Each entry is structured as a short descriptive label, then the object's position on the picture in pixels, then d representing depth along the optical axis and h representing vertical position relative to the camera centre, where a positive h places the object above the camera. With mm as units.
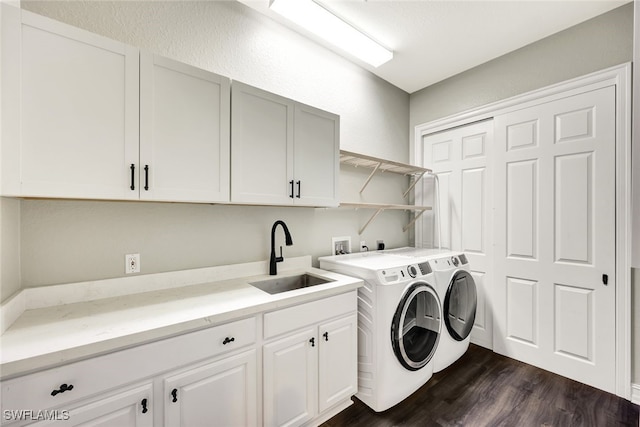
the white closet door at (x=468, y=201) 2660 +136
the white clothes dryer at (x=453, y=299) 2205 -776
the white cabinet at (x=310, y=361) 1432 -894
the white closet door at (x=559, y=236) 2000 -194
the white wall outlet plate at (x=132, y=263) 1513 -289
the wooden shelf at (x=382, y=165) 2360 +505
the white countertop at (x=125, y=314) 908 -464
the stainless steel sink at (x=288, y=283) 1886 -525
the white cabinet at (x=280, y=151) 1597 +433
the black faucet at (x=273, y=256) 1947 -318
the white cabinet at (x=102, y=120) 1034 +438
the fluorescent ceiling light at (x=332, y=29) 1904 +1503
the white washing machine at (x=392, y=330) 1793 -843
